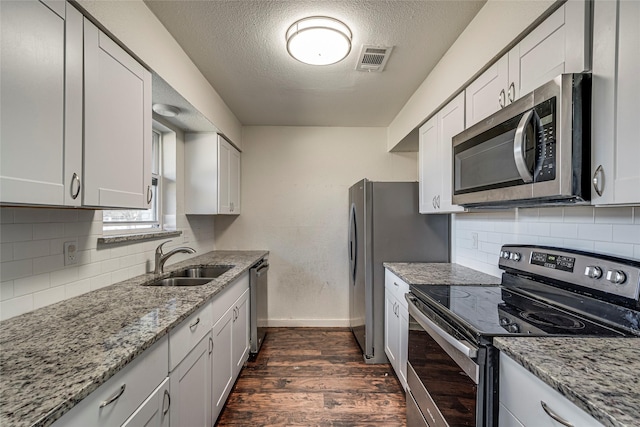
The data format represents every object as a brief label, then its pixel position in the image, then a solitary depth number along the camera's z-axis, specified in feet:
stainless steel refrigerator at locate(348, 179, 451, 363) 8.49
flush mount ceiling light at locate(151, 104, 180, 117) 6.95
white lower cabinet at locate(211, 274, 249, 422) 5.85
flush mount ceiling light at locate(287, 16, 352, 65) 5.37
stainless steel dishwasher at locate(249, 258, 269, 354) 8.74
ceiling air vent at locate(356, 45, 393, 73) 6.22
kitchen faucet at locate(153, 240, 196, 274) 6.79
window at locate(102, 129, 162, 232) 6.29
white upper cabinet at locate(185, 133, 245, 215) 9.23
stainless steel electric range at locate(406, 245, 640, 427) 3.39
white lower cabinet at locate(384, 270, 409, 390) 6.63
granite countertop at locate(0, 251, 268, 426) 2.17
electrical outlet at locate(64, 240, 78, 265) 4.67
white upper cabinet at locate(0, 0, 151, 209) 2.88
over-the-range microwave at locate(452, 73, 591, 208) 3.29
